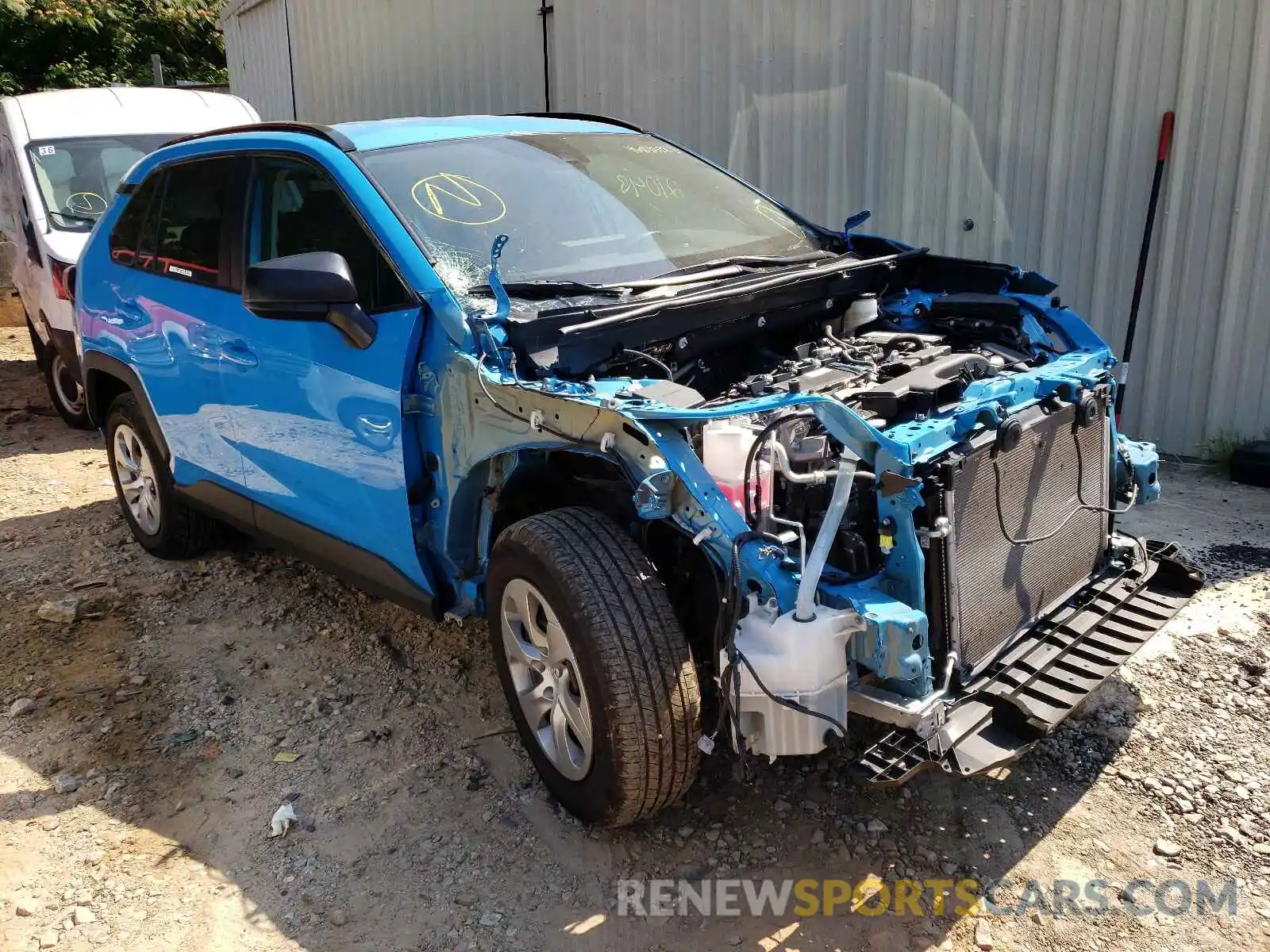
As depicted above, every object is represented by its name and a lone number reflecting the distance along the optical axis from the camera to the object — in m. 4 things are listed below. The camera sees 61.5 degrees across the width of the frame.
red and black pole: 5.70
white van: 7.31
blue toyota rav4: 2.64
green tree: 19.41
